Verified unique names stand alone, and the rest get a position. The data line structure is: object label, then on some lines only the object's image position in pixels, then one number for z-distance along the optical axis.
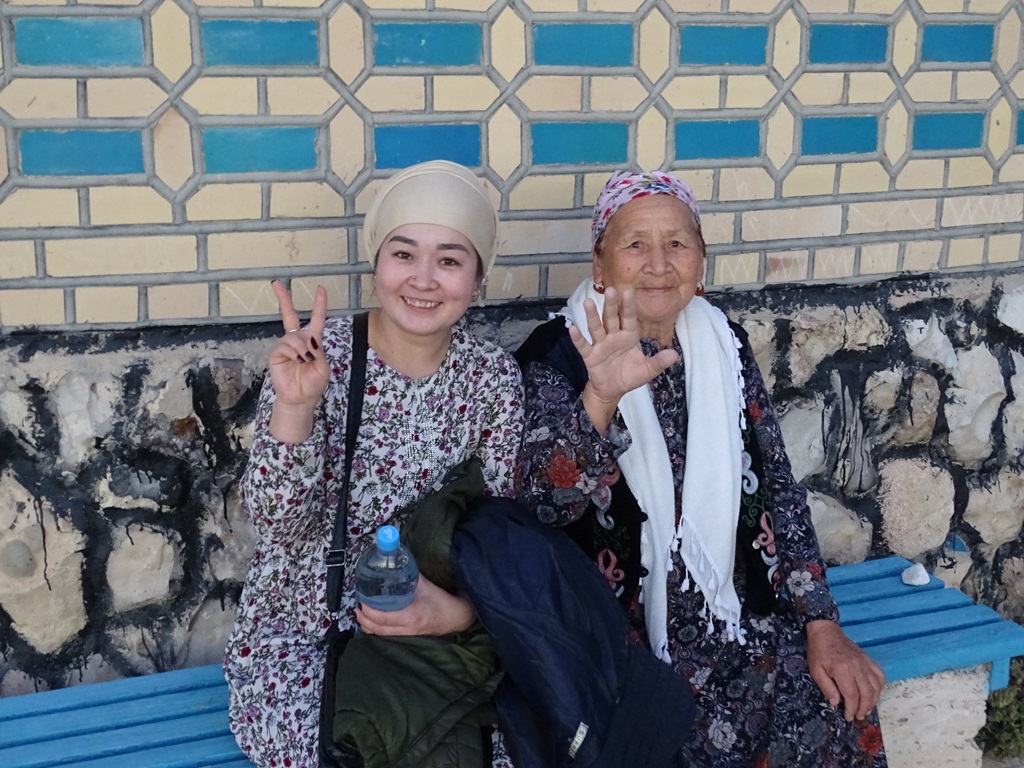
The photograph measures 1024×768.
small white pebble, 3.18
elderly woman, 2.50
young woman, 2.21
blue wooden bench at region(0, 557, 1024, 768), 2.32
